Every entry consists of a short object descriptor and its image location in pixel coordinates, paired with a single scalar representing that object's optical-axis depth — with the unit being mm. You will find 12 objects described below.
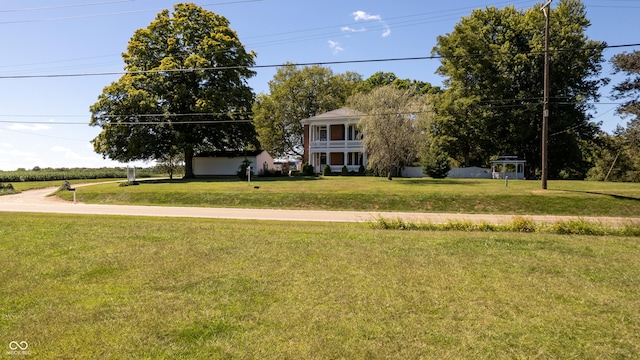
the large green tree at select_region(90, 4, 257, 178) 36188
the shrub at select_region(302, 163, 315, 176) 41812
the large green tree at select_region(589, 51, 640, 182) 33938
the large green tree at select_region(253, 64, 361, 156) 53719
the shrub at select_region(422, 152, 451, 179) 35062
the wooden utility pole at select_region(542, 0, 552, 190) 21281
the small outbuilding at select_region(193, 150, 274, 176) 43378
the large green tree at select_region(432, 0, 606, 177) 37750
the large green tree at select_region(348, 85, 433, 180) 29547
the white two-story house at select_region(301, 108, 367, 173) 43219
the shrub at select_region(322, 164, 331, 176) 41594
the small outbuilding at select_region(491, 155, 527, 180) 38719
